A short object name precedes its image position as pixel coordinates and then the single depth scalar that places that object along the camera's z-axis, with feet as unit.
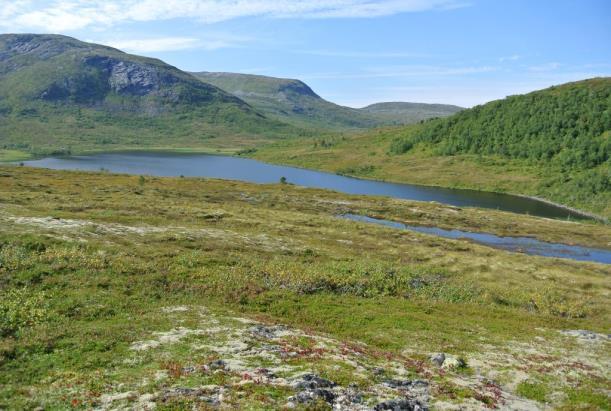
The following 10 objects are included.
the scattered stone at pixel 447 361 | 86.22
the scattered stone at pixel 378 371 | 74.30
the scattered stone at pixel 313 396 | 59.47
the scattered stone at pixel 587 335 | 115.14
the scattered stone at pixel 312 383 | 63.72
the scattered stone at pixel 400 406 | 60.29
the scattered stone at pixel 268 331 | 90.28
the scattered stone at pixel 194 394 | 58.85
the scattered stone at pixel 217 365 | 70.90
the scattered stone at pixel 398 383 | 69.21
